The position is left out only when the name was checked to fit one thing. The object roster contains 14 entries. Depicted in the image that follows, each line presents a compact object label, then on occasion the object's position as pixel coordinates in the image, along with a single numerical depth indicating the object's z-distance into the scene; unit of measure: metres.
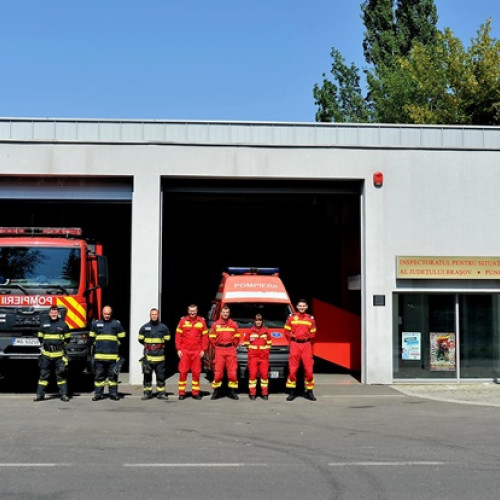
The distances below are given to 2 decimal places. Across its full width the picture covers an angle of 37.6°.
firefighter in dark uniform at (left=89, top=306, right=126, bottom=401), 14.07
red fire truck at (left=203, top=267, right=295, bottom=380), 16.25
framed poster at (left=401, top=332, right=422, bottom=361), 17.38
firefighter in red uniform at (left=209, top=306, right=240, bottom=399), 14.30
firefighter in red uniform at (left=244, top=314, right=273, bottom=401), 14.48
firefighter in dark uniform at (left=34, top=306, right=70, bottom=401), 13.62
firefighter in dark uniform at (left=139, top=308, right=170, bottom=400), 14.34
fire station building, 17.28
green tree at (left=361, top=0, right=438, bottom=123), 46.27
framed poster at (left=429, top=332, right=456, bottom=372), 17.45
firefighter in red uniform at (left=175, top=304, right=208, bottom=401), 14.40
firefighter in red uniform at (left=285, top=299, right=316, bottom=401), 14.33
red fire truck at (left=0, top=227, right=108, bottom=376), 14.15
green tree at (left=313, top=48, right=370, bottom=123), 51.06
